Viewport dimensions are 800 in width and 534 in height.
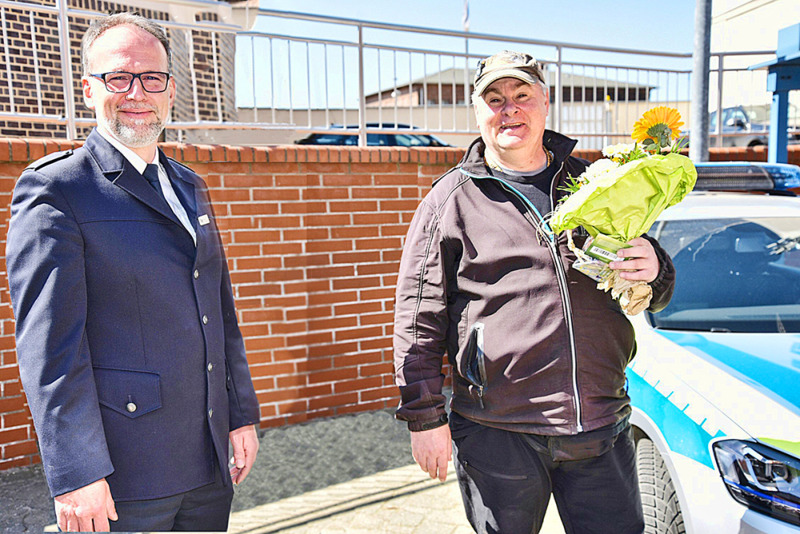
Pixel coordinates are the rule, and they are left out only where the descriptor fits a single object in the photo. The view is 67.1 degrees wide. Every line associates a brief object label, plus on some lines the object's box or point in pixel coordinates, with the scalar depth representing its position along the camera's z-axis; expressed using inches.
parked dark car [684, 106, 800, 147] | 306.7
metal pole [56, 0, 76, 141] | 143.1
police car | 72.5
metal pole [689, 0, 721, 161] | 190.2
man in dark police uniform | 56.1
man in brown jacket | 70.6
